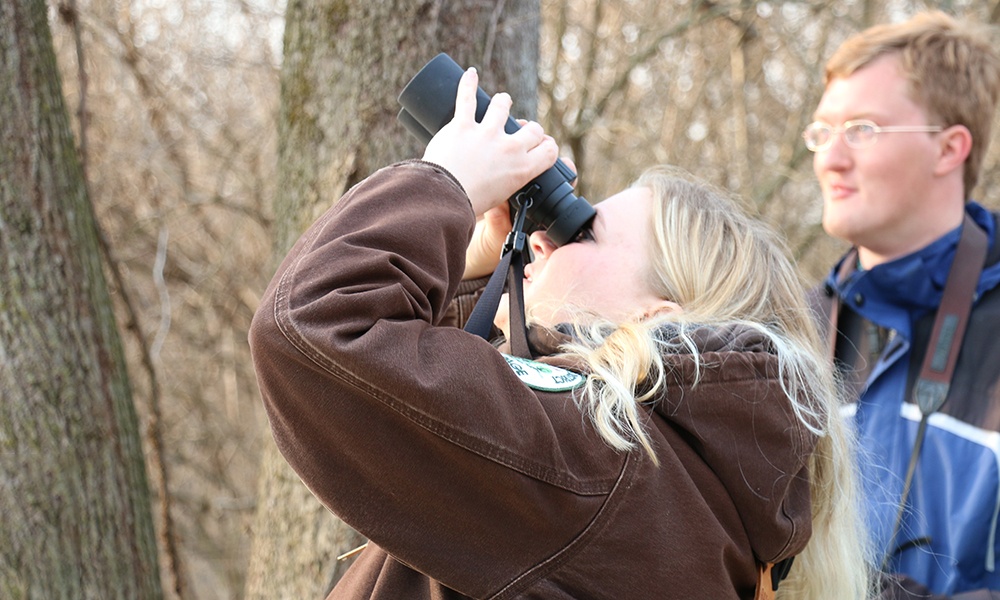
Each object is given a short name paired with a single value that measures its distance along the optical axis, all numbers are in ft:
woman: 14.05
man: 15.60
